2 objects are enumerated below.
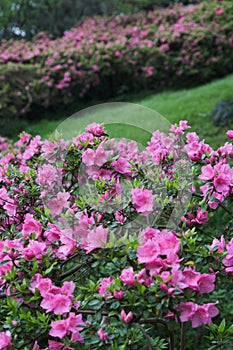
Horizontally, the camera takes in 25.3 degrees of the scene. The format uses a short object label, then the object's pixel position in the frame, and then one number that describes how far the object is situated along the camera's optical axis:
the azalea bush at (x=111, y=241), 1.50
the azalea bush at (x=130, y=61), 8.54
